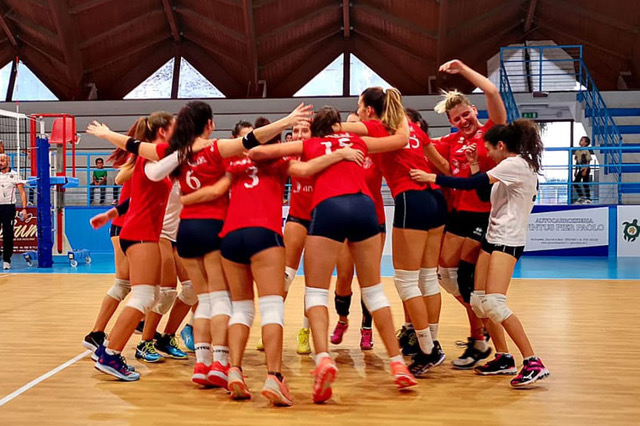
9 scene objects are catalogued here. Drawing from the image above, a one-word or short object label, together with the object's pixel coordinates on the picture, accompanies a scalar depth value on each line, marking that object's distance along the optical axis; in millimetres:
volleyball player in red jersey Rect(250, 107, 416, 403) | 3742
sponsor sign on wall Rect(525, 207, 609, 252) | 11891
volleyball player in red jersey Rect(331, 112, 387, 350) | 5031
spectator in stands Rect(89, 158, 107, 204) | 13938
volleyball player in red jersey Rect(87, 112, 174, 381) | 4137
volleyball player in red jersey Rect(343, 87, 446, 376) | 4242
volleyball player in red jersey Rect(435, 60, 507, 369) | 4641
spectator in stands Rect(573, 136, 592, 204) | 12953
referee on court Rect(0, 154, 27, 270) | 10547
